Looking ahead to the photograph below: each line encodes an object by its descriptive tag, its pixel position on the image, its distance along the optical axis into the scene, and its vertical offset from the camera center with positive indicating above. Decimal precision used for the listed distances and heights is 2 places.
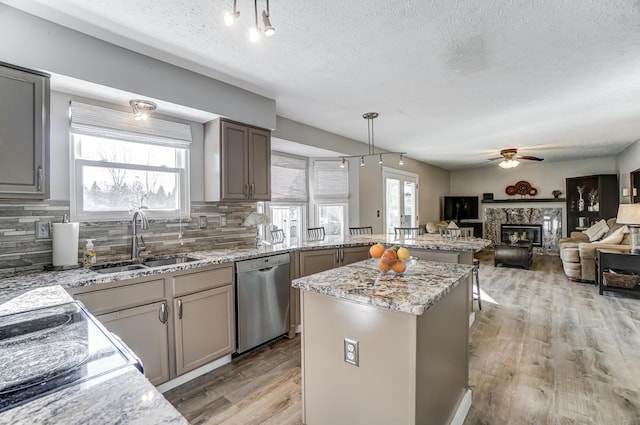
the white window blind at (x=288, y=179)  4.41 +0.50
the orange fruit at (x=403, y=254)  1.85 -0.26
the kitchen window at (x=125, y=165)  2.43 +0.43
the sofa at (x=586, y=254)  4.91 -0.74
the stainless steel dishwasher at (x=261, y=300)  2.72 -0.80
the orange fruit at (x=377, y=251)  2.00 -0.25
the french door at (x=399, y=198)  6.19 +0.28
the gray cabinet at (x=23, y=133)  1.79 +0.49
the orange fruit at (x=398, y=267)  1.82 -0.33
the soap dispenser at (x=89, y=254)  2.30 -0.29
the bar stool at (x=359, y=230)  4.97 -0.30
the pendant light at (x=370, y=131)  3.94 +1.23
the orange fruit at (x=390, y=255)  1.85 -0.26
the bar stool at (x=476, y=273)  3.79 -0.79
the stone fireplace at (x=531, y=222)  8.36 -0.33
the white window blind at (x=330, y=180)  4.96 +0.52
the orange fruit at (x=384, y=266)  1.82 -0.32
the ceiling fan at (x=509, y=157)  5.93 +1.04
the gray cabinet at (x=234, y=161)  2.97 +0.52
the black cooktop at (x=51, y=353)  0.74 -0.41
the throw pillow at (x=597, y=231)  5.92 -0.41
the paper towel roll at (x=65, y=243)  2.14 -0.20
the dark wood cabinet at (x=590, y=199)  6.97 +0.23
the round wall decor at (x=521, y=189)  8.62 +0.59
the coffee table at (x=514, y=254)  6.34 -0.92
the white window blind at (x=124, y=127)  2.36 +0.73
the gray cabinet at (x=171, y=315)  1.99 -0.73
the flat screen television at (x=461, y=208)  9.34 +0.08
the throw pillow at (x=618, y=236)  4.92 -0.43
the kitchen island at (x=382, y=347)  1.41 -0.68
